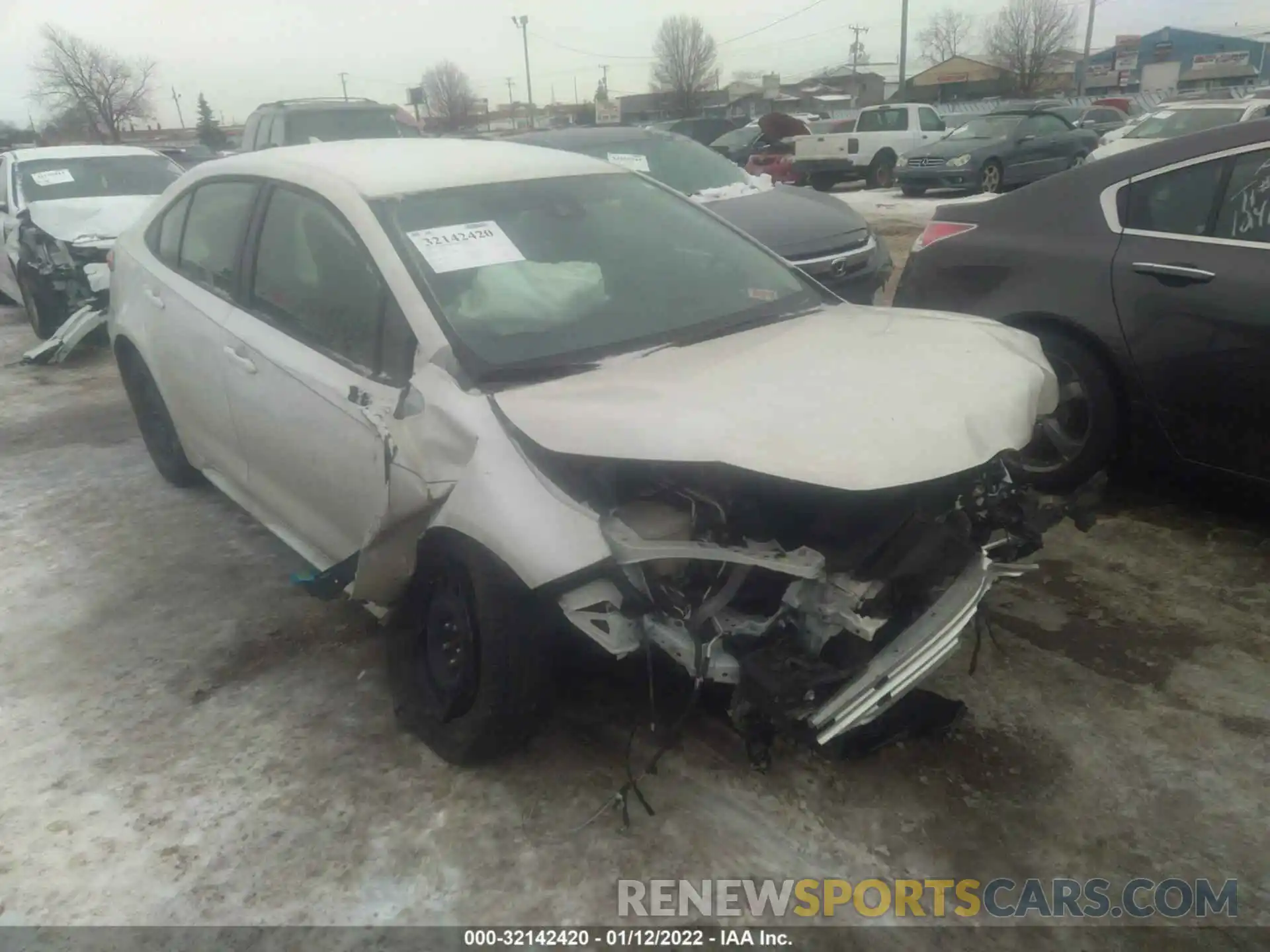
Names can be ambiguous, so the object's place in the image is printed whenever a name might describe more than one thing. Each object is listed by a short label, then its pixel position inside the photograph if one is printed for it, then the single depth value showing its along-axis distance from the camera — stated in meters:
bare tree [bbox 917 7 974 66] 79.12
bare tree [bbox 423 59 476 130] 67.69
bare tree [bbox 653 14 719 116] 61.50
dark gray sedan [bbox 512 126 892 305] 6.24
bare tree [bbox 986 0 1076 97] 51.56
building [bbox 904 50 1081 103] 53.53
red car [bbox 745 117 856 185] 19.33
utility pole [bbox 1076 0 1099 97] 41.47
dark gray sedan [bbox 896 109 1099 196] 15.42
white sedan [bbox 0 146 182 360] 7.91
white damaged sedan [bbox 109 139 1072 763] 2.25
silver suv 11.16
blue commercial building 44.47
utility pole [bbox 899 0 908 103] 36.03
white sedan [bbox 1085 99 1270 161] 12.46
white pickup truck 18.75
